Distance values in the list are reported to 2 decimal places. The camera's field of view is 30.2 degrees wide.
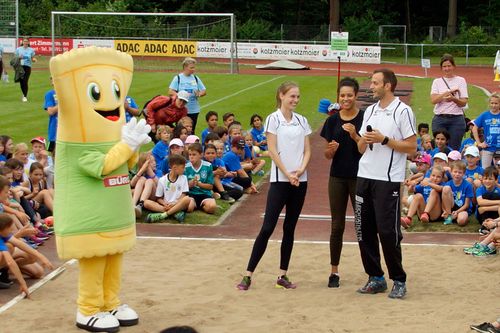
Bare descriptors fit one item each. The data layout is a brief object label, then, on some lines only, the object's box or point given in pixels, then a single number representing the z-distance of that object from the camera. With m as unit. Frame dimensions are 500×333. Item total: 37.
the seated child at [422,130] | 16.50
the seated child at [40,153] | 13.81
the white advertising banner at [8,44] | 46.47
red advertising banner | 49.28
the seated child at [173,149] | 13.94
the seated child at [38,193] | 12.58
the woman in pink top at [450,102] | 14.58
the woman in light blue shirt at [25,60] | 28.47
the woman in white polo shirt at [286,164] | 9.33
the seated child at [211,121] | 16.95
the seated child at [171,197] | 12.90
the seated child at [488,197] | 12.30
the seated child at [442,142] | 14.48
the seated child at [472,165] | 13.53
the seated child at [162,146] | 14.53
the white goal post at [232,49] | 38.02
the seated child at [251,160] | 16.52
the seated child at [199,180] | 13.41
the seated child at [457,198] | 12.65
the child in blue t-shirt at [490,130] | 14.52
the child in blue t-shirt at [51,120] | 16.77
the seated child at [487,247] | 10.98
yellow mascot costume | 8.09
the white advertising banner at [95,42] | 43.58
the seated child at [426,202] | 12.73
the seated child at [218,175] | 14.45
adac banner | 44.59
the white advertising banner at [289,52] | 49.25
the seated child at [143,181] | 13.21
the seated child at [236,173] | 15.08
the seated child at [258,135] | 18.58
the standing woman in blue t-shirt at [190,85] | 17.03
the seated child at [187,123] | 15.72
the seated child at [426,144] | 15.66
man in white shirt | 8.92
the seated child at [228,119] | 17.62
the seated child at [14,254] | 9.20
